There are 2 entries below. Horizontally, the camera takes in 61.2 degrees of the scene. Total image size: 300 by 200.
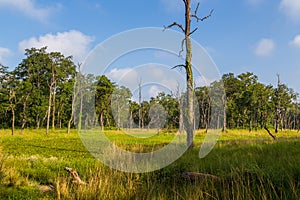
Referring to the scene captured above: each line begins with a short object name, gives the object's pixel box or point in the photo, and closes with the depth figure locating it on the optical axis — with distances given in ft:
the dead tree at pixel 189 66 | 45.32
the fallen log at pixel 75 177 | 16.81
